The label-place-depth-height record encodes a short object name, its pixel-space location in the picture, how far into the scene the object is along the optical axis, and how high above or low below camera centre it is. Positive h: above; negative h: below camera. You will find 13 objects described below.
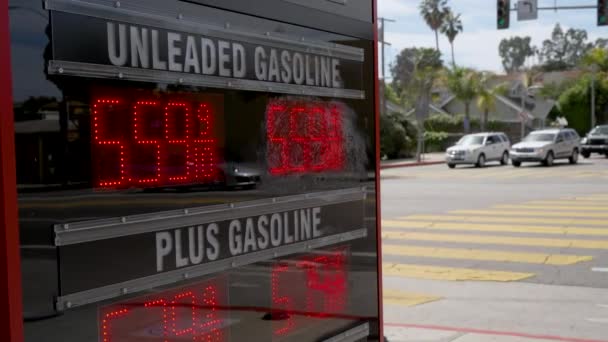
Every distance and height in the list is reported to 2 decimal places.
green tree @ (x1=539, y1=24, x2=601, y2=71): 150.62 +17.58
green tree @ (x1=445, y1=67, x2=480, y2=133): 58.50 +3.98
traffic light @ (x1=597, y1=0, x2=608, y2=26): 25.80 +4.09
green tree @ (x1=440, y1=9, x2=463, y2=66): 97.12 +14.09
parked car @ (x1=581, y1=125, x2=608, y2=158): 40.40 -0.66
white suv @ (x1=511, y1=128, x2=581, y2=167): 33.59 -0.71
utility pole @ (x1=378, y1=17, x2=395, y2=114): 38.17 +4.46
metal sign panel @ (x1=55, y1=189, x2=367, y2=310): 2.18 -0.37
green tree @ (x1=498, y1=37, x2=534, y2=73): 154.75 +16.87
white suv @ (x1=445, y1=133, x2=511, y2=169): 35.22 -0.82
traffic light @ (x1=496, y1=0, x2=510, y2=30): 27.38 +4.38
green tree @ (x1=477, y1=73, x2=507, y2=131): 58.94 +3.19
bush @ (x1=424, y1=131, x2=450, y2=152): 57.62 -0.53
